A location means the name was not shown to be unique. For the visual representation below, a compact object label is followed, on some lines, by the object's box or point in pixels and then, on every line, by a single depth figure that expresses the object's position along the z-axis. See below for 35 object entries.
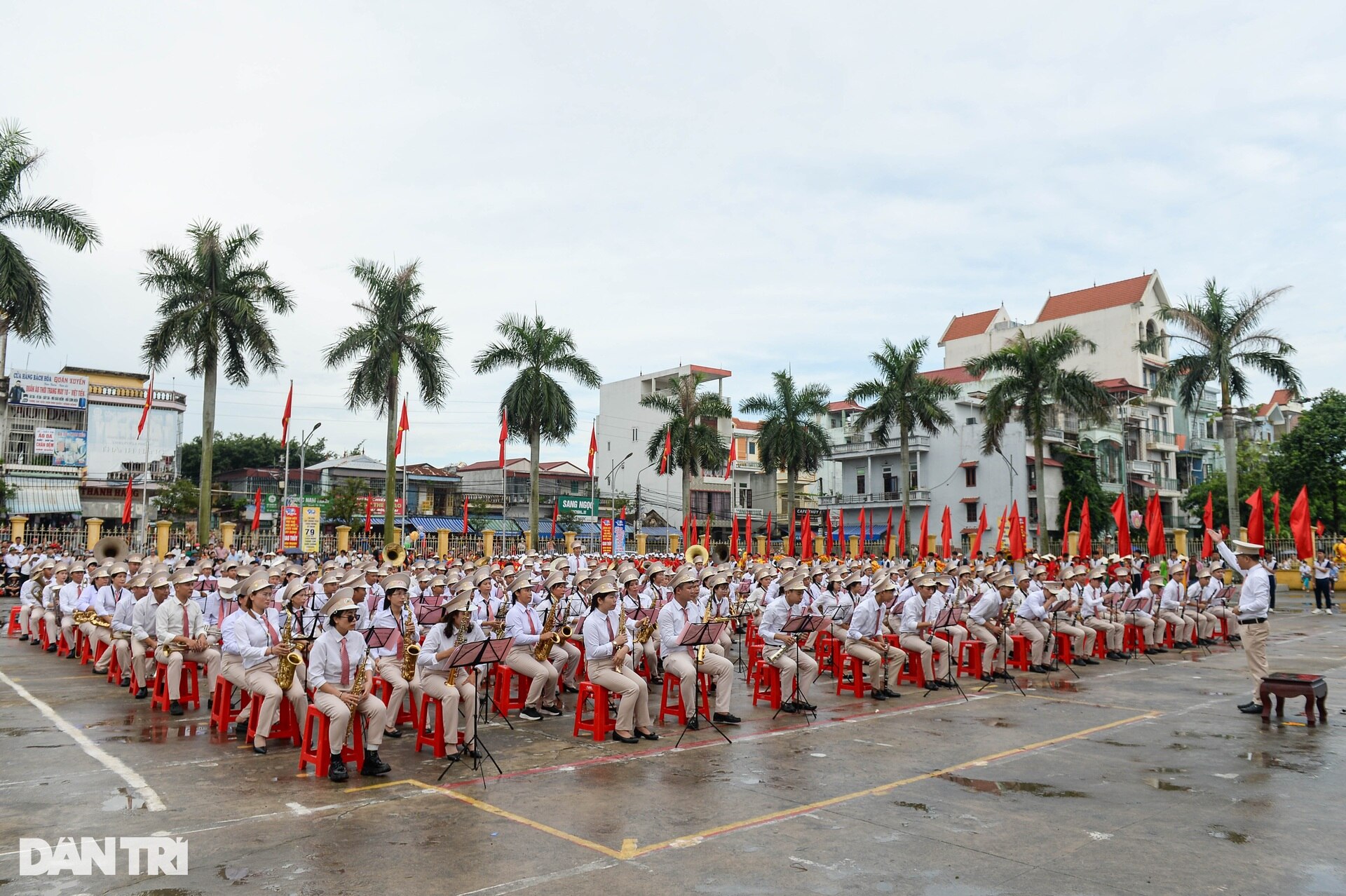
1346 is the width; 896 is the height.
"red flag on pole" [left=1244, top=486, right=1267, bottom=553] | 23.97
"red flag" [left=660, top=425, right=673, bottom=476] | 45.97
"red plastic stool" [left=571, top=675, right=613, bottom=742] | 10.55
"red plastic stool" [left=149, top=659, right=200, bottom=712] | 11.99
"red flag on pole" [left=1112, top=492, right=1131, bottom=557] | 29.12
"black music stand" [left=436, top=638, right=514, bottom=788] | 8.81
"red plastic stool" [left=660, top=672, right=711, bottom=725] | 11.52
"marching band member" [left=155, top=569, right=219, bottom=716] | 11.58
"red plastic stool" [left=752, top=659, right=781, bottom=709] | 12.82
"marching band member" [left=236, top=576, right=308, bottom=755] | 9.65
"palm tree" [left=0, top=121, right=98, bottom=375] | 22.53
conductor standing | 12.40
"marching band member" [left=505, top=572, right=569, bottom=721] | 11.31
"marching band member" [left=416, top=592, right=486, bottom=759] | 9.28
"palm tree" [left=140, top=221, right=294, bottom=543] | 30.41
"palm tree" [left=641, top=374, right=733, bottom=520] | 47.78
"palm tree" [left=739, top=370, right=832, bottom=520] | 50.75
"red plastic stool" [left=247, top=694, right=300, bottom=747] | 10.12
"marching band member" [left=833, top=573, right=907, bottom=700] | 13.38
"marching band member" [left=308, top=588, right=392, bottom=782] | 8.57
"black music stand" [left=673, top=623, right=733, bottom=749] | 10.76
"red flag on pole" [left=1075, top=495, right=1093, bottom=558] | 28.58
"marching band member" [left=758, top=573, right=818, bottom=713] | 12.34
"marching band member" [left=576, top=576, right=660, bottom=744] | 10.41
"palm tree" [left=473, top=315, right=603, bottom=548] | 37.03
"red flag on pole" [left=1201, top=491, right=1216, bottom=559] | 27.01
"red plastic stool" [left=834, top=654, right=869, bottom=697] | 13.62
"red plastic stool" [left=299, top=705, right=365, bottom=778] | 8.67
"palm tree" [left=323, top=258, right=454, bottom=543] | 33.06
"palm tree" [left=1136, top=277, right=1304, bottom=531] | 34.41
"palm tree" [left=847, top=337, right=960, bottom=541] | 46.22
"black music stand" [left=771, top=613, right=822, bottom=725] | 11.87
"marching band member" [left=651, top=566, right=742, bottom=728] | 11.20
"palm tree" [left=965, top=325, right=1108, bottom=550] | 40.03
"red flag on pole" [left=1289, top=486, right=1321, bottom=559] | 24.84
